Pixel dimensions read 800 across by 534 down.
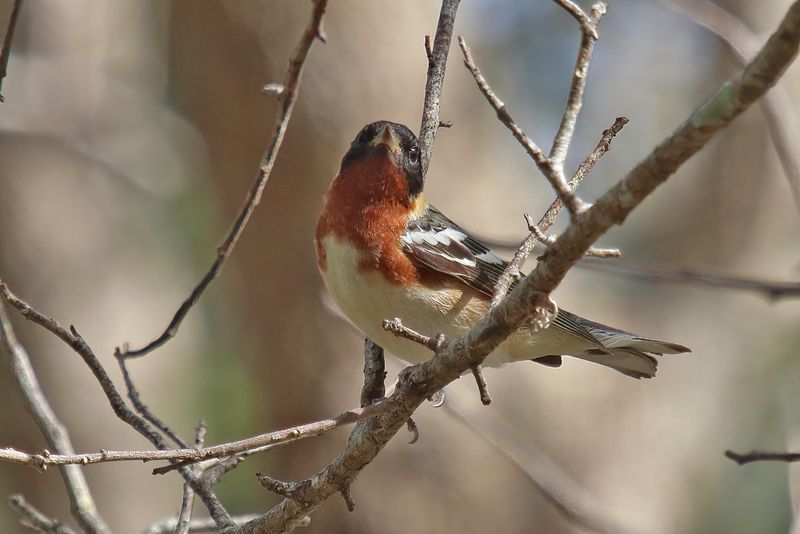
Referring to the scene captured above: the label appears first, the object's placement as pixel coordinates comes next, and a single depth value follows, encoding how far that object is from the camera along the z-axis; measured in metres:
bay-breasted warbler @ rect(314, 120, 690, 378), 6.74
